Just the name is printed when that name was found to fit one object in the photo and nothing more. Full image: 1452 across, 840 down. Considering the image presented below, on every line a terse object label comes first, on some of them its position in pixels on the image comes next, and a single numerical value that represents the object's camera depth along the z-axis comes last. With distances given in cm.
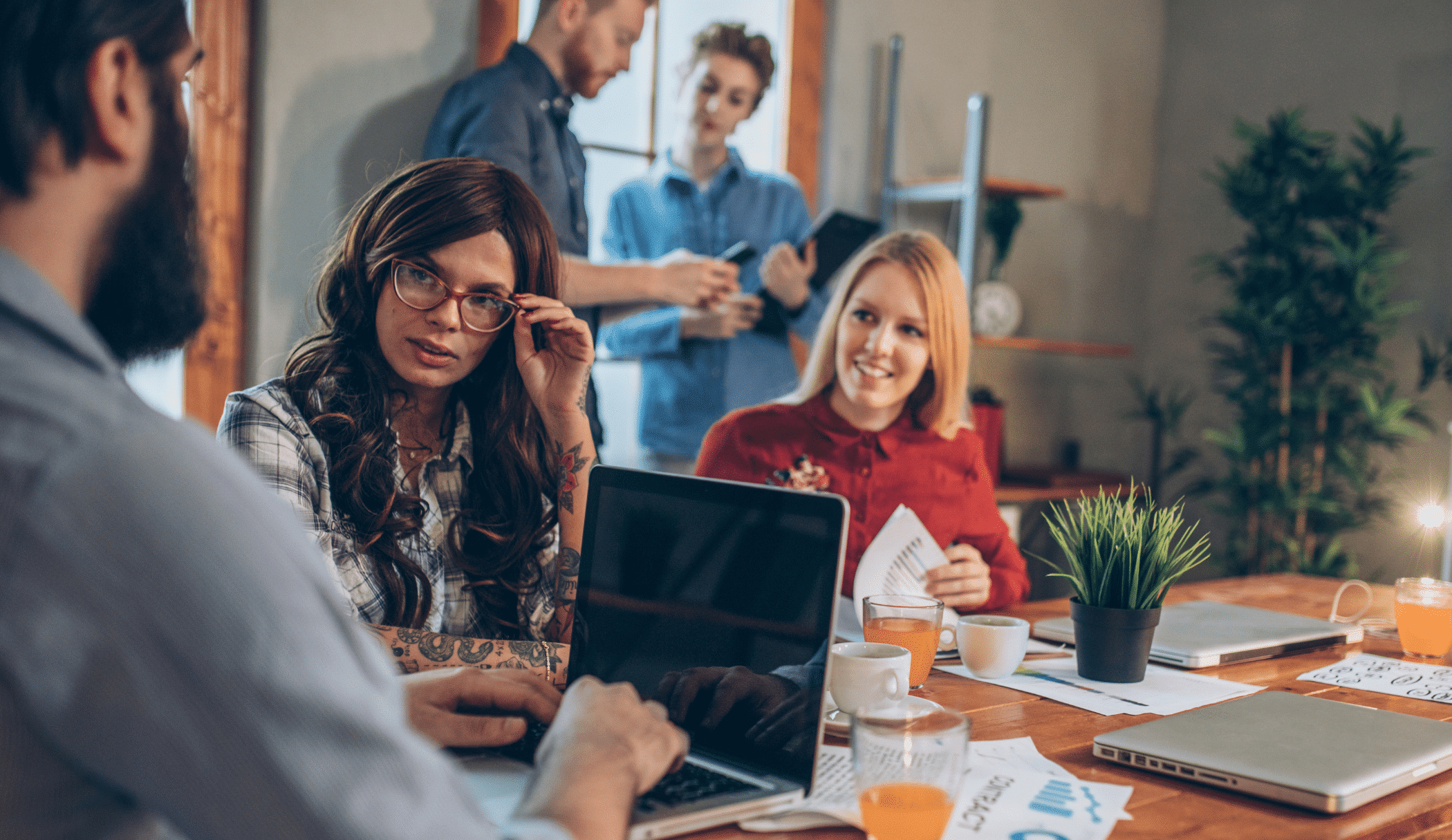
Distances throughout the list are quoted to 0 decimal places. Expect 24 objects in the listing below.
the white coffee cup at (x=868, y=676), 104
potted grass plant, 122
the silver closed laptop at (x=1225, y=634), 134
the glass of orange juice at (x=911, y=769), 74
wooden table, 81
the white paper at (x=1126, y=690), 114
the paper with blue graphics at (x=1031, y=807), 78
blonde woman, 192
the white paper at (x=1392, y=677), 126
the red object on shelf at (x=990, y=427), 354
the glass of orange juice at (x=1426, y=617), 142
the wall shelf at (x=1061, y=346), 361
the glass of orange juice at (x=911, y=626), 115
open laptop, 81
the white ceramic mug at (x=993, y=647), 123
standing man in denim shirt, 217
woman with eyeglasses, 125
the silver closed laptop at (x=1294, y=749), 86
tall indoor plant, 362
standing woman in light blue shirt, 260
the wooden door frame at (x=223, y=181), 228
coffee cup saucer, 100
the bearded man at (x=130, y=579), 46
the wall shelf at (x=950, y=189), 345
